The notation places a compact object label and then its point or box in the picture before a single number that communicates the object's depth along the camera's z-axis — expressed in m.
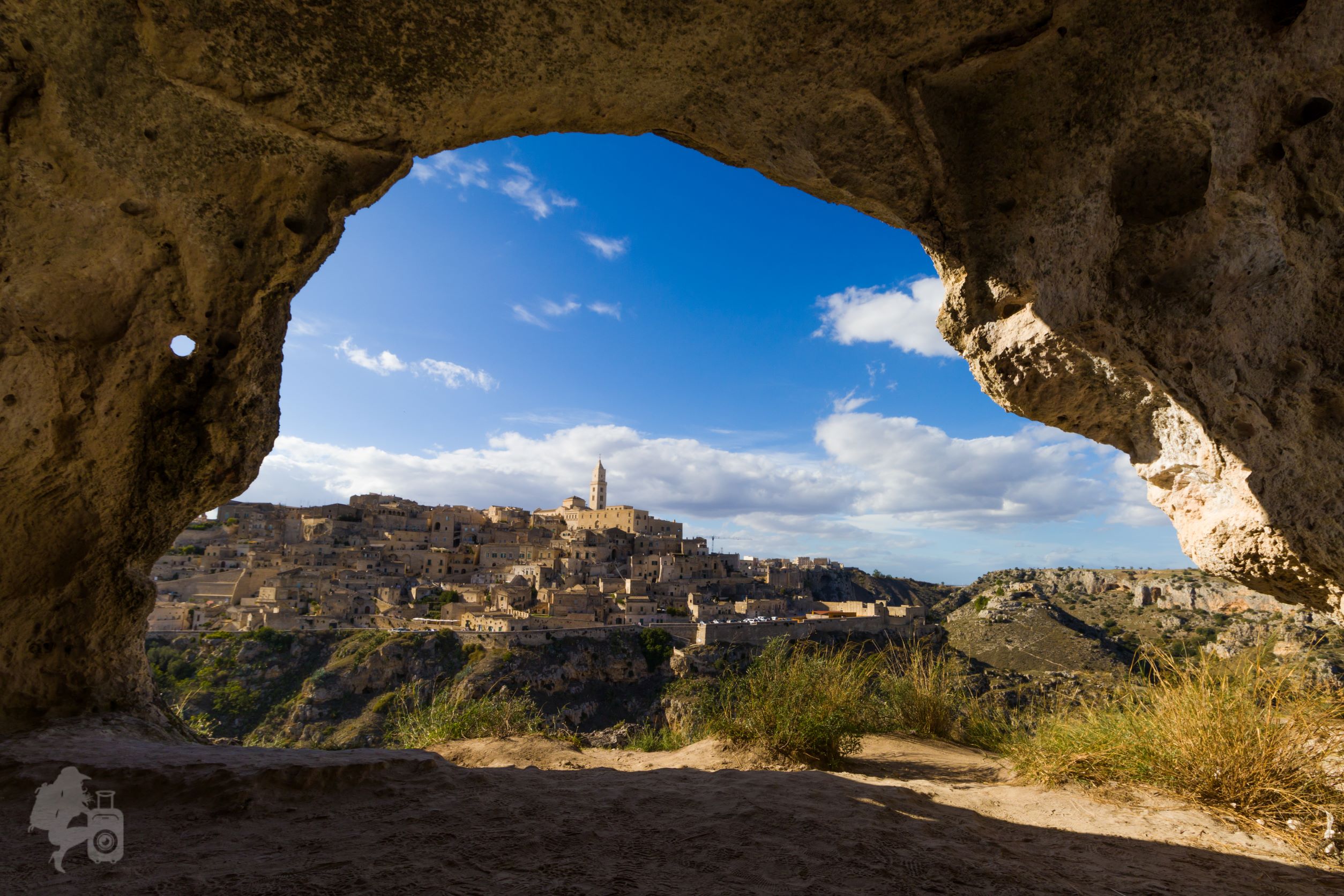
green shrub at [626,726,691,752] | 5.95
